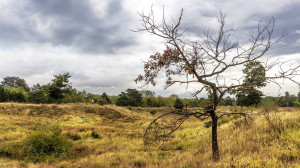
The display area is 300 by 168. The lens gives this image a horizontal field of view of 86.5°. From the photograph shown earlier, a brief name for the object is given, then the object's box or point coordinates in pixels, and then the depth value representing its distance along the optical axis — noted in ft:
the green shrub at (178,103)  153.79
